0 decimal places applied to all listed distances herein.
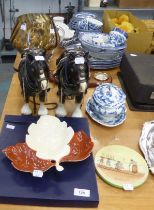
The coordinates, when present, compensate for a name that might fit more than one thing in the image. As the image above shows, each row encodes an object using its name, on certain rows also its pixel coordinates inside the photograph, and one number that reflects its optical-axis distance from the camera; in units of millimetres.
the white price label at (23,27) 923
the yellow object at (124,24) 1268
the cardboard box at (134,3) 2104
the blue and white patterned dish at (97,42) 1040
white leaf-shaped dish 649
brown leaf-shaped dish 622
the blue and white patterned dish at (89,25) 1255
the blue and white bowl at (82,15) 1305
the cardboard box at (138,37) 1178
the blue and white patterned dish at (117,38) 1077
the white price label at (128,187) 622
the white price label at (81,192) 586
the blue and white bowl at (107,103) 795
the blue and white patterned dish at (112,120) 821
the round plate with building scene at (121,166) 637
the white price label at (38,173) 605
